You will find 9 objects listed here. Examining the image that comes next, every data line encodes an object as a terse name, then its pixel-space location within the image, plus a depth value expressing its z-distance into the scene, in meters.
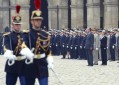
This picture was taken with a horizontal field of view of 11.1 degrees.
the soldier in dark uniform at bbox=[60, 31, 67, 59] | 36.00
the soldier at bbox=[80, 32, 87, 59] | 32.88
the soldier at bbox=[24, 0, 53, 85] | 12.65
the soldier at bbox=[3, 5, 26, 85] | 13.51
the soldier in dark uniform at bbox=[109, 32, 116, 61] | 31.71
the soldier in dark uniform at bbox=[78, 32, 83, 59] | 33.39
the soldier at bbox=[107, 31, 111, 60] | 32.13
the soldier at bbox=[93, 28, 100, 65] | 28.93
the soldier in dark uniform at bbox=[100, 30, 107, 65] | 28.15
